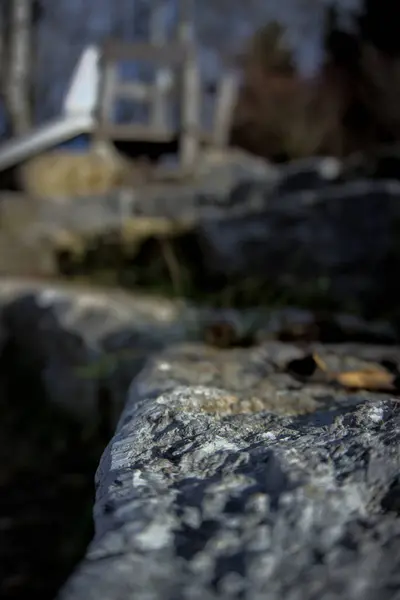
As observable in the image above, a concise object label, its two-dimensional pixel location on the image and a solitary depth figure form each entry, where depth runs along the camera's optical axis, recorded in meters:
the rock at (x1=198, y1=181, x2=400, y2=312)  2.61
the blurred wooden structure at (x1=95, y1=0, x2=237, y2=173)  5.56
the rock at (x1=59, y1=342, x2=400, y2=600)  0.44
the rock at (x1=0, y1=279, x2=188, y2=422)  1.85
